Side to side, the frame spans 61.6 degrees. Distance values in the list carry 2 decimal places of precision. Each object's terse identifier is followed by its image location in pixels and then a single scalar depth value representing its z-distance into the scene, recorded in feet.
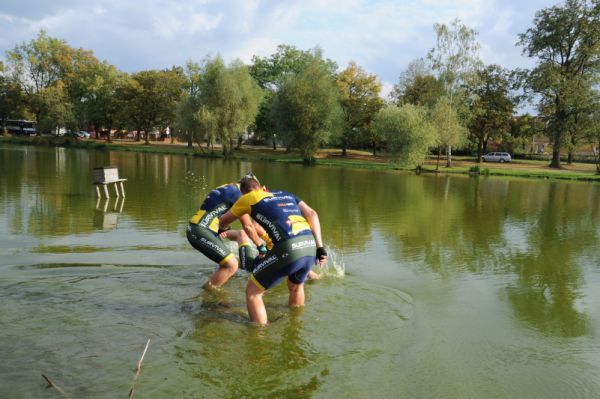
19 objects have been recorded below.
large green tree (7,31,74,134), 298.68
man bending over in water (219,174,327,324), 22.50
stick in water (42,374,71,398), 16.06
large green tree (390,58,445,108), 218.59
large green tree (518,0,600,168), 198.80
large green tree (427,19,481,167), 190.80
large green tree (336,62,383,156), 244.01
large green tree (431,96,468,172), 179.22
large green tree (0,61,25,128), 296.10
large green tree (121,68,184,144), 281.13
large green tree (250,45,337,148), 309.01
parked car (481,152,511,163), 234.58
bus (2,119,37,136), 331.77
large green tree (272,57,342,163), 203.51
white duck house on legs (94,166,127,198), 65.26
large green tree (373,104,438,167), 166.50
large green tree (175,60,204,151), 217.36
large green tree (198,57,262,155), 208.44
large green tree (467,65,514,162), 225.56
